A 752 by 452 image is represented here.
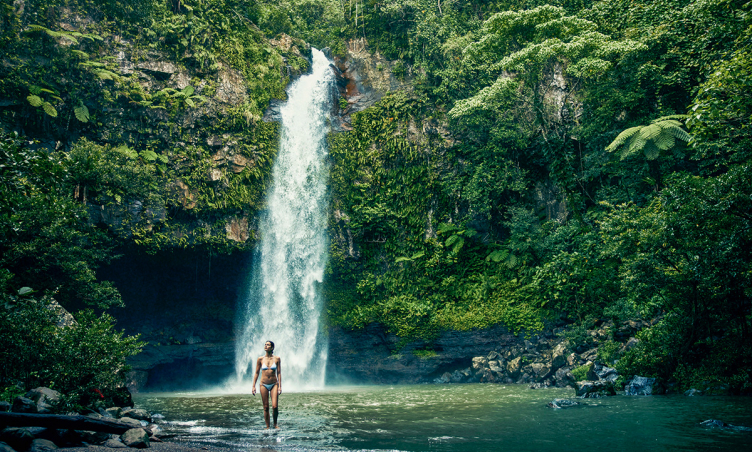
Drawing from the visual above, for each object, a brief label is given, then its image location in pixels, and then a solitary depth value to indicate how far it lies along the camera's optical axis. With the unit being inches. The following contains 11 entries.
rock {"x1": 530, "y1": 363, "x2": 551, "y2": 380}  600.1
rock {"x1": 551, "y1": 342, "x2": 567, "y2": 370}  593.3
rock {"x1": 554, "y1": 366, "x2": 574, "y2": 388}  552.0
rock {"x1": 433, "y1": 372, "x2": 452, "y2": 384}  723.4
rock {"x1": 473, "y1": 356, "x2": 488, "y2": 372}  691.4
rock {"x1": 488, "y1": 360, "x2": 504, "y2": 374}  673.6
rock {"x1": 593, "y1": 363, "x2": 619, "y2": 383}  477.9
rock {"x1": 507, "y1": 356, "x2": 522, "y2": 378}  654.5
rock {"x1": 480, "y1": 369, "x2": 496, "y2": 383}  672.8
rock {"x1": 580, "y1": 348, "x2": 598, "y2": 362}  564.7
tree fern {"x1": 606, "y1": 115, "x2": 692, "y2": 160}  542.3
